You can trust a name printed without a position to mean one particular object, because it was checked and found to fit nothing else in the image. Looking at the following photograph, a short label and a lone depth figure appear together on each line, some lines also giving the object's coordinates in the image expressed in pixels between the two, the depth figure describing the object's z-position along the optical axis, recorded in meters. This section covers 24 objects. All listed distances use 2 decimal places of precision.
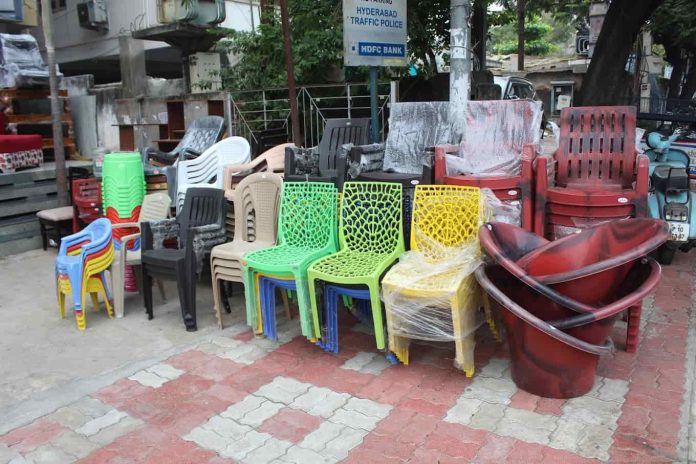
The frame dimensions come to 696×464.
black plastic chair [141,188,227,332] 4.41
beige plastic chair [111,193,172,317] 4.82
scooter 4.96
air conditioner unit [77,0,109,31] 14.80
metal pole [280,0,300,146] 6.22
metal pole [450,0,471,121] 5.21
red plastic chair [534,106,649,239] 4.09
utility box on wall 9.72
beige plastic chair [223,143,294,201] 5.74
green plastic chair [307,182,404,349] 3.91
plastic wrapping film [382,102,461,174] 5.34
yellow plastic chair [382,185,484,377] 3.41
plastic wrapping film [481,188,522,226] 4.07
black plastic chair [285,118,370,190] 5.36
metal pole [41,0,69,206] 7.17
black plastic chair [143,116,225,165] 7.40
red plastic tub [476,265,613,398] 3.08
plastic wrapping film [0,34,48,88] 9.28
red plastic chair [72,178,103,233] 6.48
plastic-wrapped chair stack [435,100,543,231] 4.62
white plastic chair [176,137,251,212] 5.99
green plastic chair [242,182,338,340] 3.95
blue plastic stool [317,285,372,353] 3.75
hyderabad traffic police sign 5.61
